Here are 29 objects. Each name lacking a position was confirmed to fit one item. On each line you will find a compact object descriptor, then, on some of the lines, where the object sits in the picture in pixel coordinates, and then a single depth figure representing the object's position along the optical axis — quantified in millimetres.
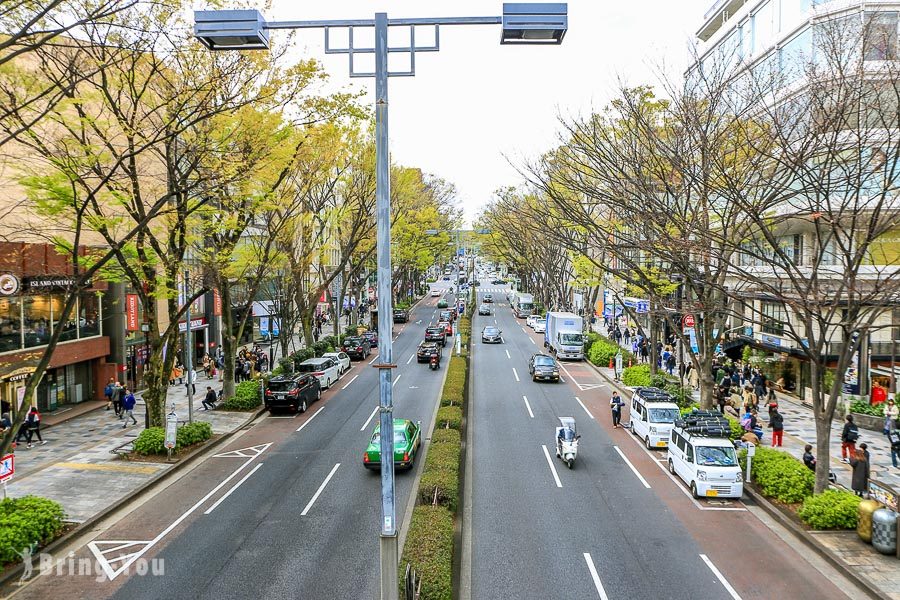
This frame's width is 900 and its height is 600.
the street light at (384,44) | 7289
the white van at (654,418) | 21781
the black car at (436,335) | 46656
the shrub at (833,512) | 14234
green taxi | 18422
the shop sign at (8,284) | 21458
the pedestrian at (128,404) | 24766
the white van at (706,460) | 16625
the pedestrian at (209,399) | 27188
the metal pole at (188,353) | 23462
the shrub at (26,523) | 12203
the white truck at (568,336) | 43625
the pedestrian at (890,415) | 22609
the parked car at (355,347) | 44062
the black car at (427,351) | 41094
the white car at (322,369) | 32844
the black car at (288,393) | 26906
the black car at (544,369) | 35188
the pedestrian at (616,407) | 25219
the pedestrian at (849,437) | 19656
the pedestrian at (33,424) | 21656
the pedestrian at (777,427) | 21672
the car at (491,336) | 53031
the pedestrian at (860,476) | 16100
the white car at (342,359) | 36669
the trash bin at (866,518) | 13469
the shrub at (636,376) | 32150
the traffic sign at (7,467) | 12773
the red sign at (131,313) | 27384
